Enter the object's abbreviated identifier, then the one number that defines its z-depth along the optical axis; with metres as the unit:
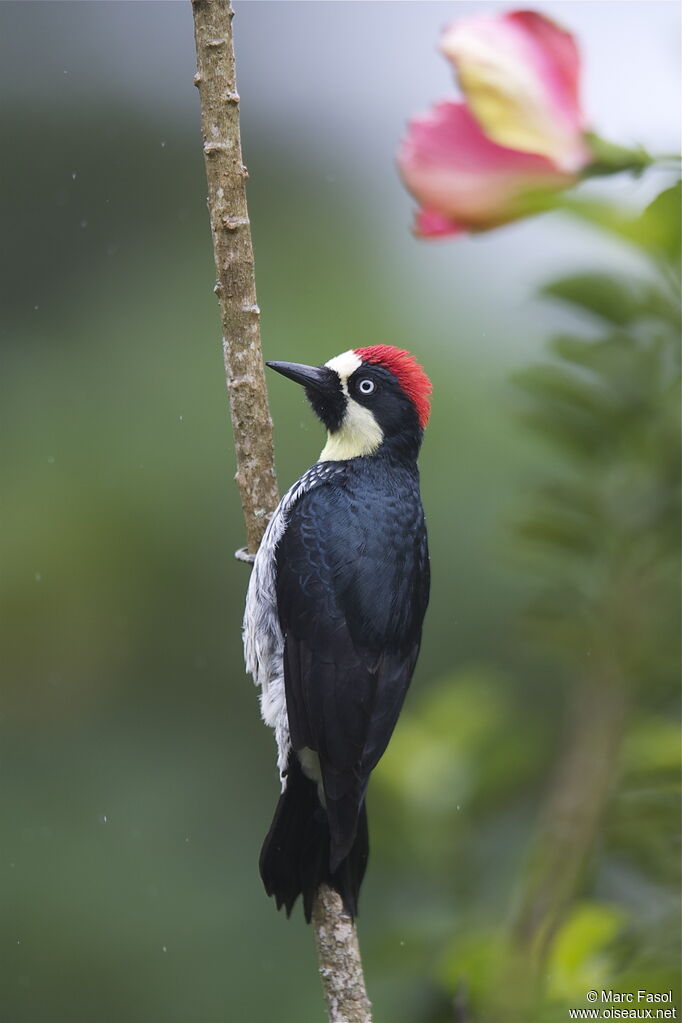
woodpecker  5.80
